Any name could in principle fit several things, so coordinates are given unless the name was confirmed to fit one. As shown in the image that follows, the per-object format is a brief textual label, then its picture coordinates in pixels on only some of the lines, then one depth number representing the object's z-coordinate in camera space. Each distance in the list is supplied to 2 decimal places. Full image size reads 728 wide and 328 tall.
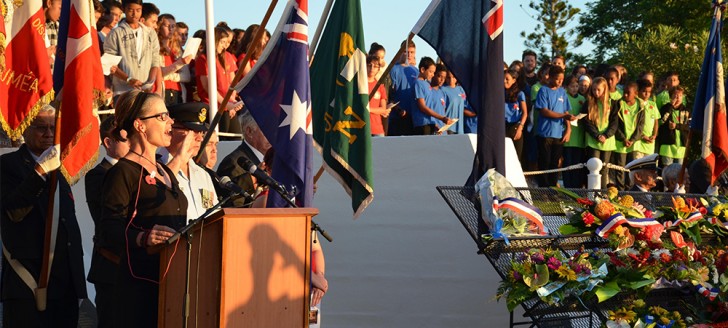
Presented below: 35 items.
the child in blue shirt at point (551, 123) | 29.14
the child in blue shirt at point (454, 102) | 27.59
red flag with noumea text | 13.98
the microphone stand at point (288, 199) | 11.41
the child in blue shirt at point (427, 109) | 27.03
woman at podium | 11.56
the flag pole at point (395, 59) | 16.61
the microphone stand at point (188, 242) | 10.67
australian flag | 14.76
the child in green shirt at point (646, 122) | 31.52
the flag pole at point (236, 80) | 14.73
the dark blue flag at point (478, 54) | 16.72
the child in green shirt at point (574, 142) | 29.83
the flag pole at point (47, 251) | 13.66
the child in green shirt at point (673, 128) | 33.16
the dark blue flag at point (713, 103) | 24.05
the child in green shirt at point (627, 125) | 30.58
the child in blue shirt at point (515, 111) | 28.58
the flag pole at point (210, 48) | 19.17
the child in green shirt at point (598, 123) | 29.80
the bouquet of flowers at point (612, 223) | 16.16
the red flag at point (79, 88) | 14.16
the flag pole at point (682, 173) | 24.69
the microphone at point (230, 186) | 11.11
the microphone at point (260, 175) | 11.38
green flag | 16.12
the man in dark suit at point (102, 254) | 12.02
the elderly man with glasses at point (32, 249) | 13.70
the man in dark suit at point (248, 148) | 15.57
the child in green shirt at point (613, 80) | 31.33
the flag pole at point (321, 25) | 16.59
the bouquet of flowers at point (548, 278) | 14.99
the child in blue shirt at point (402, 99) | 27.66
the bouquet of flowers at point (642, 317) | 15.07
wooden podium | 10.88
